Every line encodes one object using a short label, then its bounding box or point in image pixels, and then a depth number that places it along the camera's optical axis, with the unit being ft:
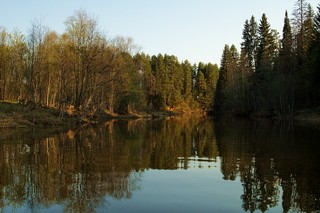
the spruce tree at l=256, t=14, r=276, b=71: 252.83
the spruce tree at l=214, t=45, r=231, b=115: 330.13
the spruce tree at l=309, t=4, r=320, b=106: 168.04
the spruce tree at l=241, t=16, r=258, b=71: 275.39
